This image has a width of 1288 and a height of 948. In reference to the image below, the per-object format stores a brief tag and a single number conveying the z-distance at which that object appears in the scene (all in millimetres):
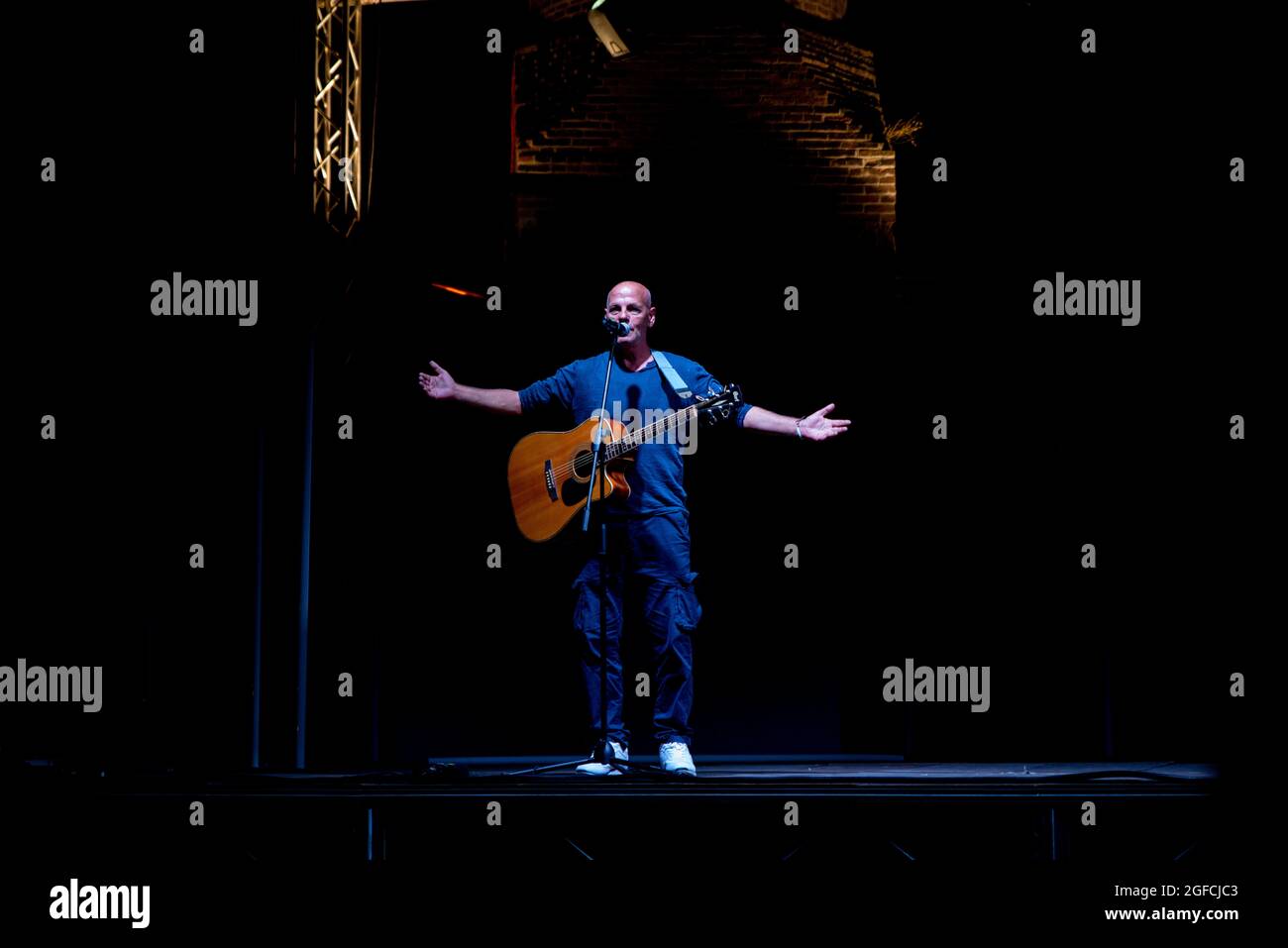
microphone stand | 4398
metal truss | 5543
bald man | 4617
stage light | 5871
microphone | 4500
